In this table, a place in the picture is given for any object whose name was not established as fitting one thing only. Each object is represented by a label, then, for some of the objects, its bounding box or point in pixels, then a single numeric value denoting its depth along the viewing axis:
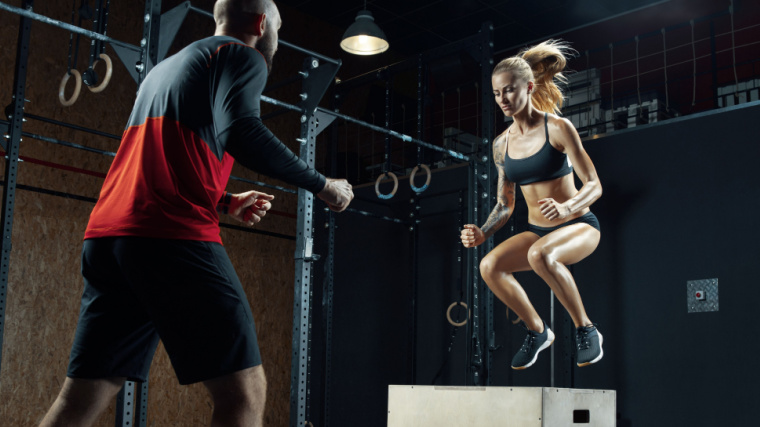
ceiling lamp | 6.21
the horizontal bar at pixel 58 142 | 4.38
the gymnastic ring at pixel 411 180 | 5.05
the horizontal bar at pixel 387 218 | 5.93
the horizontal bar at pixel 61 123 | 4.74
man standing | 1.44
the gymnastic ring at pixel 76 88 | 3.72
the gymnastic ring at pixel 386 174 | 5.07
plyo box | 3.08
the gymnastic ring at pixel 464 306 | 5.32
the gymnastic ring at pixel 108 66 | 3.66
